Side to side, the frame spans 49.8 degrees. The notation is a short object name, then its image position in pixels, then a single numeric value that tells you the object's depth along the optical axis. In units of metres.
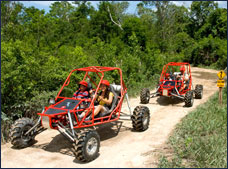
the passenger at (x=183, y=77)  10.27
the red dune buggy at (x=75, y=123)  4.83
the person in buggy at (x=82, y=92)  6.37
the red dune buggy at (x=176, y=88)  9.50
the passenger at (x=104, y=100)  6.04
